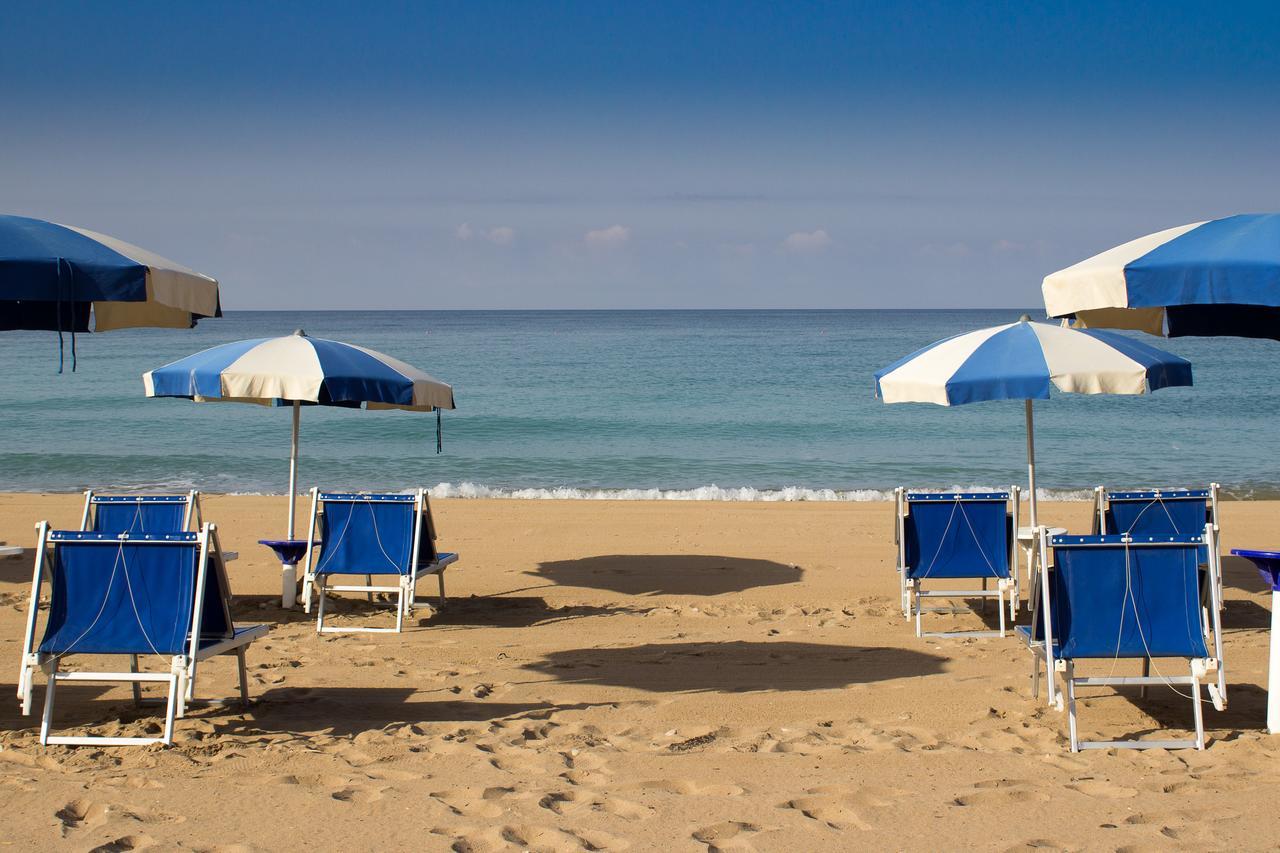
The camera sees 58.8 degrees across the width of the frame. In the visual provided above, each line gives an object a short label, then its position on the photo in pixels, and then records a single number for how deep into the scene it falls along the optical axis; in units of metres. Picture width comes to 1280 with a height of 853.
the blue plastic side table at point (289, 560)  7.78
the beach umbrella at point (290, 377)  7.06
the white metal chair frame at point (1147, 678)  4.63
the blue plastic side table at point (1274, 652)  4.82
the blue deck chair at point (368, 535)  7.31
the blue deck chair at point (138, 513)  7.58
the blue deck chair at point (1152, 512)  7.13
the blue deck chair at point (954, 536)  7.22
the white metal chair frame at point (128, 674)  4.68
